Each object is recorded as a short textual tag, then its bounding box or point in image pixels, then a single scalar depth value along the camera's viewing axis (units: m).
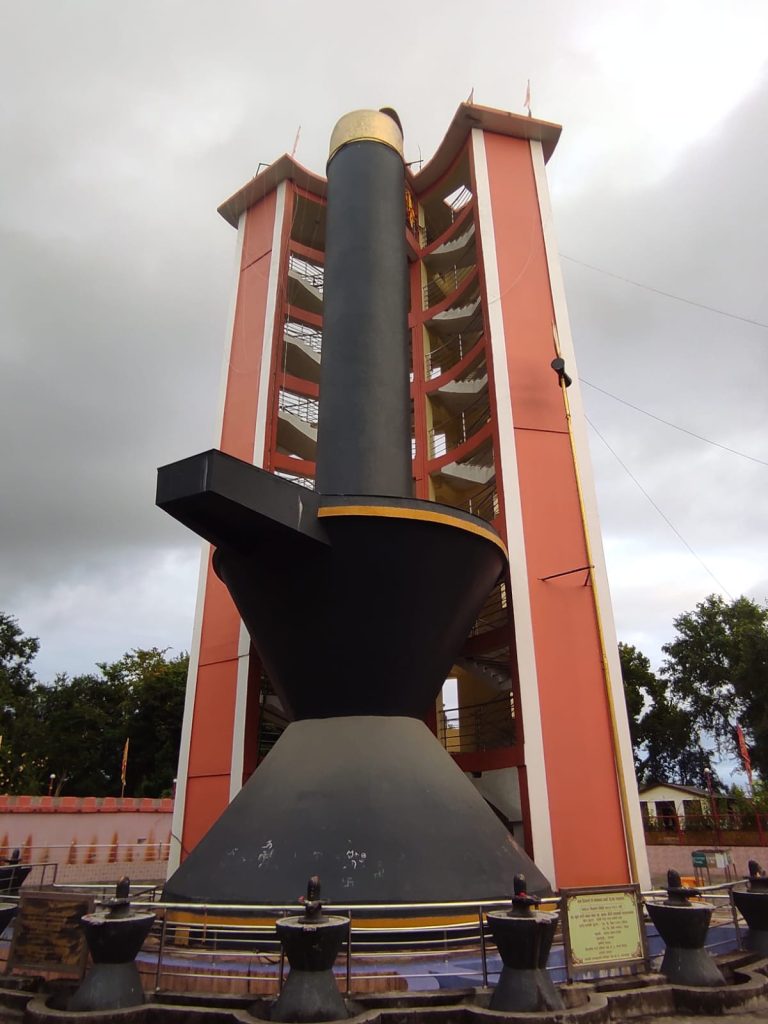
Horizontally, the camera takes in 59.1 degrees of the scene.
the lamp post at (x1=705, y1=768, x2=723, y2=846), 24.97
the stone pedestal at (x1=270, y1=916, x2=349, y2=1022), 6.22
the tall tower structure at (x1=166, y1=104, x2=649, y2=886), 15.58
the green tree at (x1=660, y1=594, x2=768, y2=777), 41.09
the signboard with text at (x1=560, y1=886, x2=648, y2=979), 7.18
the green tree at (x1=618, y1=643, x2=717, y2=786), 47.88
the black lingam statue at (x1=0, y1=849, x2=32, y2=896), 12.50
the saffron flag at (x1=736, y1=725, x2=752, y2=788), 29.98
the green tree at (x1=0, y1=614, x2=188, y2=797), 45.75
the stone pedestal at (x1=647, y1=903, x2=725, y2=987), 7.50
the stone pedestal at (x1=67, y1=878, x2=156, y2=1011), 6.61
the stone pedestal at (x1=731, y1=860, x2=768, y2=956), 8.83
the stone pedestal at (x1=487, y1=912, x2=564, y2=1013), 6.48
